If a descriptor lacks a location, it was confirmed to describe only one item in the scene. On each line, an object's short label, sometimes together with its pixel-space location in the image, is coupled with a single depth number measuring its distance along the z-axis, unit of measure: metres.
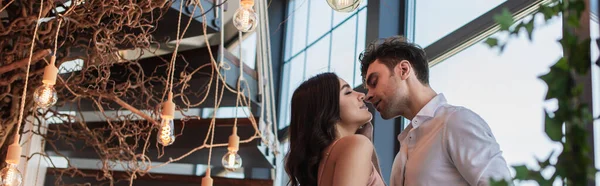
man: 1.83
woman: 2.14
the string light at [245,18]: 2.84
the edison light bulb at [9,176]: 2.71
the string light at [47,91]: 2.51
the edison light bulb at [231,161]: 3.29
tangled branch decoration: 3.03
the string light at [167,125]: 2.83
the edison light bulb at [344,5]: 2.49
